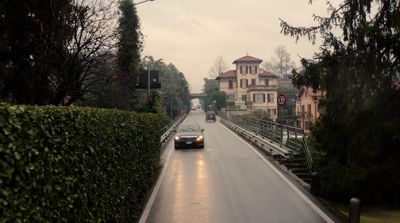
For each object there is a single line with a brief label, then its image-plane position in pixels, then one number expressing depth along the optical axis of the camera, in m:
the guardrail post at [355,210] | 7.34
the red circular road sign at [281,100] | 27.23
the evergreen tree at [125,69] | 25.11
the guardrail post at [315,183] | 14.45
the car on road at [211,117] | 82.62
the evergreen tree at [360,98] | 14.02
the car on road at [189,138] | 29.06
